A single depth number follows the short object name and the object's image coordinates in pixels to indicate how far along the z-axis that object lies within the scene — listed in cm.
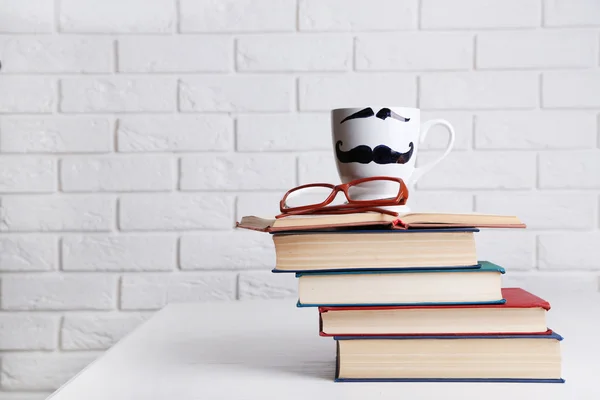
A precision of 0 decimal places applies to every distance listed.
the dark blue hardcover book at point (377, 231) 66
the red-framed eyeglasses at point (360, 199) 68
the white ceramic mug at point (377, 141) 78
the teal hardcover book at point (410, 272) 67
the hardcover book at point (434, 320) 67
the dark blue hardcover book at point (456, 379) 67
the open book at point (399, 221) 65
